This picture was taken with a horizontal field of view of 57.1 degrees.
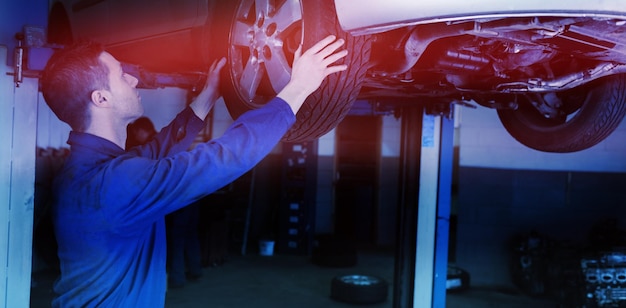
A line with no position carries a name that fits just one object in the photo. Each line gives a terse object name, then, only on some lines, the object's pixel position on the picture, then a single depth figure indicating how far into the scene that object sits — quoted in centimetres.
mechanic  149
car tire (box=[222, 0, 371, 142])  197
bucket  795
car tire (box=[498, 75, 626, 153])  298
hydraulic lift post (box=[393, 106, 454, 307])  441
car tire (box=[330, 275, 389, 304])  563
